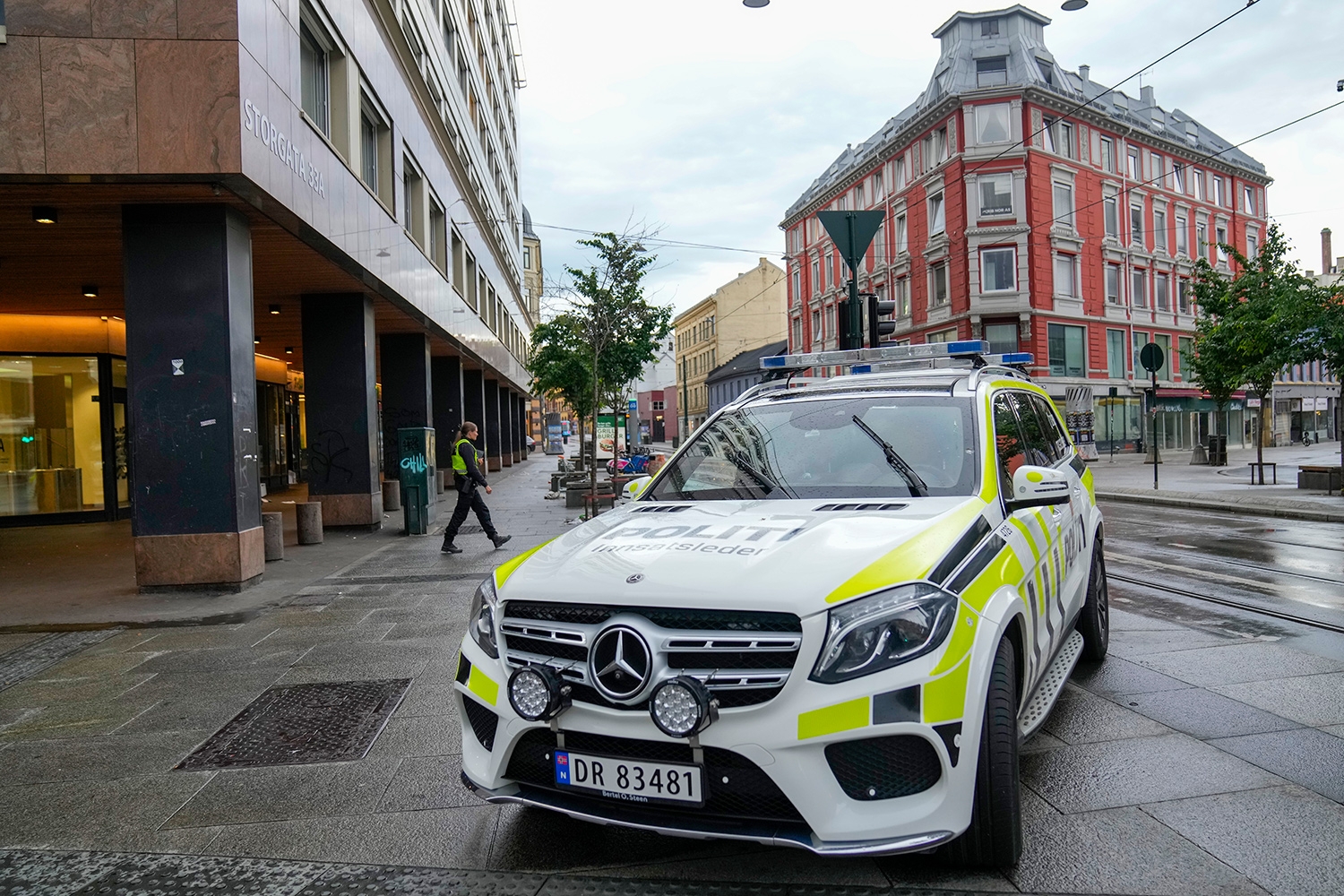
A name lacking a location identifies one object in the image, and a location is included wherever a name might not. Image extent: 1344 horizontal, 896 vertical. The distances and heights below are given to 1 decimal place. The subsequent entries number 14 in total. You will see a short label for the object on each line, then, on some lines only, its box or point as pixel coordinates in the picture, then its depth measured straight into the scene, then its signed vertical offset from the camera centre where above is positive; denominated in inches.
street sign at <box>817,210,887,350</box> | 410.9 +89.1
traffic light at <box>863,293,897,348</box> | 452.1 +54.7
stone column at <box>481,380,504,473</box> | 1448.1 +24.3
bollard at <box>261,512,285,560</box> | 468.4 -42.9
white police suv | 103.3 -28.2
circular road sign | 821.9 +59.6
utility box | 582.7 -19.4
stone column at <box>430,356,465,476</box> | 1035.9 +61.8
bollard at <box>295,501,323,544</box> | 534.9 -41.8
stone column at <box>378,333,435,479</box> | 802.2 +60.5
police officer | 494.3 -22.5
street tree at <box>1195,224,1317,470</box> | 662.1 +83.9
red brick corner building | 1579.7 +395.7
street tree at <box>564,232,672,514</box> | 732.0 +113.8
